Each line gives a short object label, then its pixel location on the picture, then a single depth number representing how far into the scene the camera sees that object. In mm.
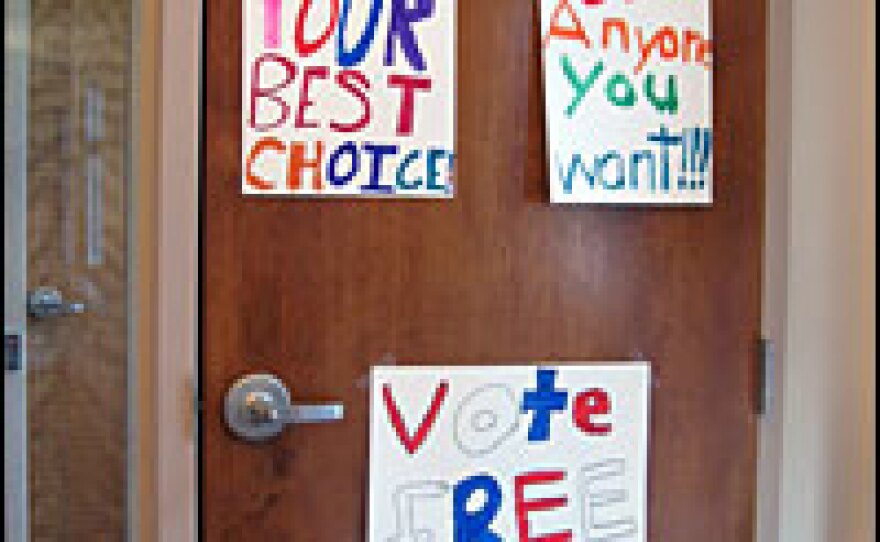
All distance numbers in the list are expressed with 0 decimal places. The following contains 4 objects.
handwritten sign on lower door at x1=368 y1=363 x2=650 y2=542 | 1241
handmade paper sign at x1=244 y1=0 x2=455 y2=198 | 1188
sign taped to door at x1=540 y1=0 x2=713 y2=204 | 1261
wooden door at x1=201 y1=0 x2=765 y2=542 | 1198
